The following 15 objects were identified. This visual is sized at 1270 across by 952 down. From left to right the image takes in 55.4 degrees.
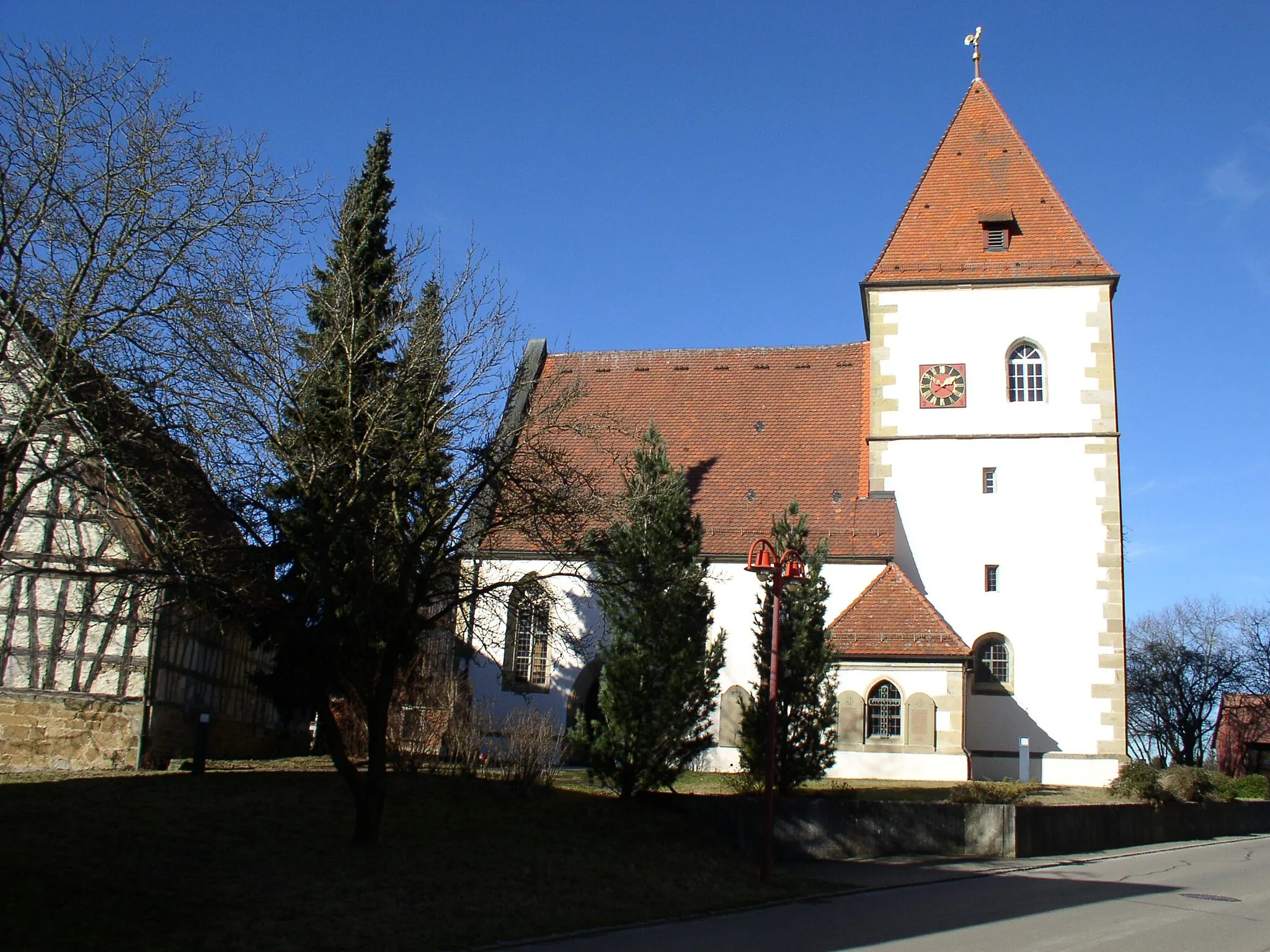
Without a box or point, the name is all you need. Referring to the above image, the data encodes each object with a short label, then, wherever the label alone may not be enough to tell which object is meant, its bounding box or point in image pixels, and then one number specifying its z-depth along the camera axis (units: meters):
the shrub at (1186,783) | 21.89
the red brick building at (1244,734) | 49.00
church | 22.73
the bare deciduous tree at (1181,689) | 51.59
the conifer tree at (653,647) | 15.90
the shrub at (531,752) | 15.62
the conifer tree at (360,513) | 11.35
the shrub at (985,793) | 17.42
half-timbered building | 9.26
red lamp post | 13.34
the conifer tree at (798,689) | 17.02
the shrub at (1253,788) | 30.64
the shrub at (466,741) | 16.38
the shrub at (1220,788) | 23.34
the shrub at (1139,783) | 20.73
